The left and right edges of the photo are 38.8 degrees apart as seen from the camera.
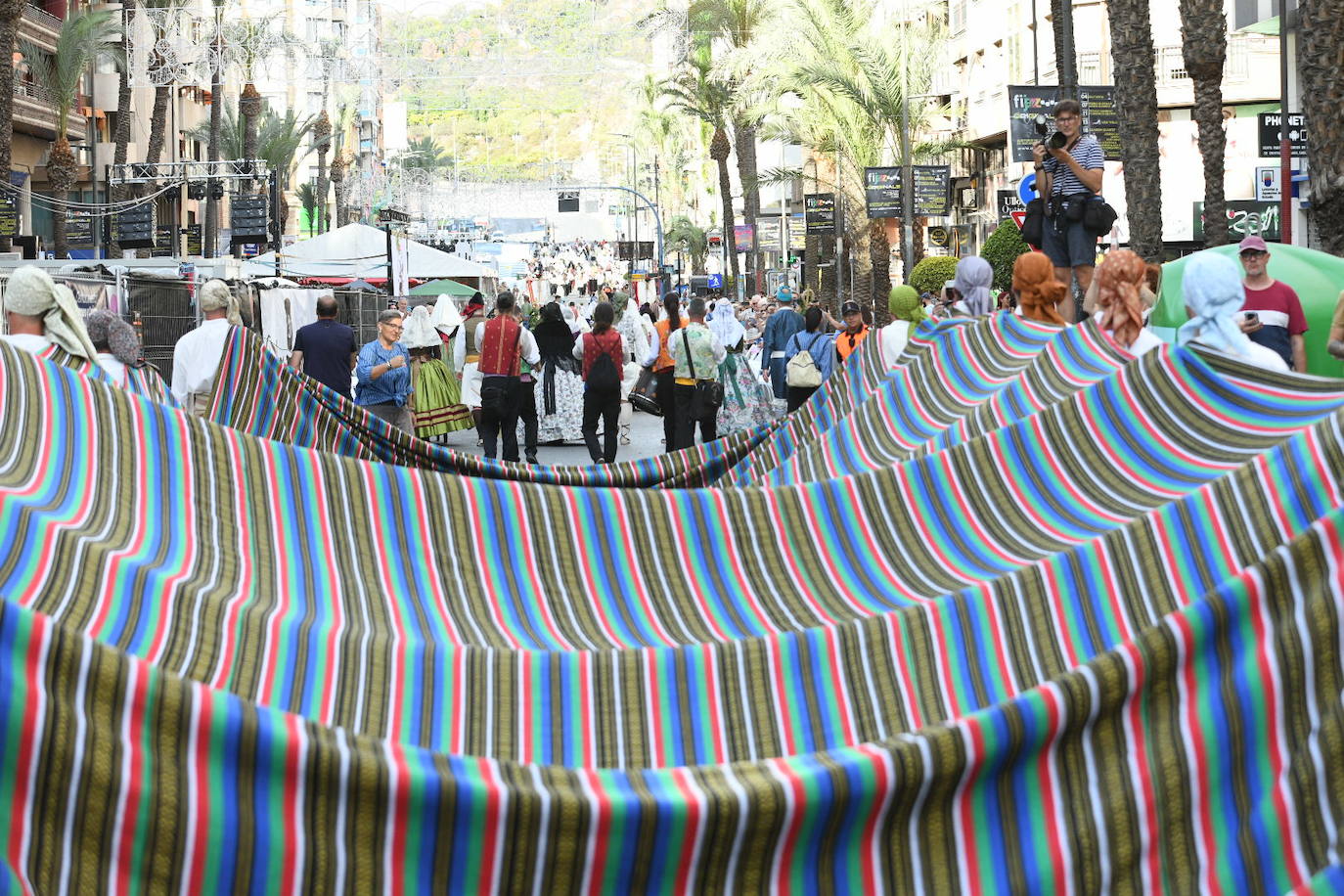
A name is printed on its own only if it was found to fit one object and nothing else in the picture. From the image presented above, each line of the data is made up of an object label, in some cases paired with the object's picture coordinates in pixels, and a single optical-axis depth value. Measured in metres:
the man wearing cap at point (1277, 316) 9.04
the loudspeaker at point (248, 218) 43.38
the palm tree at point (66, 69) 49.56
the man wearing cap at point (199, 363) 10.97
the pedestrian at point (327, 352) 14.40
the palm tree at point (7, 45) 32.25
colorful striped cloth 2.72
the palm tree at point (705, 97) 57.03
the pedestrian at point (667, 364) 17.02
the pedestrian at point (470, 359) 18.55
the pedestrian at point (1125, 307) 7.13
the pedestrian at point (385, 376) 14.84
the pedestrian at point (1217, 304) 6.73
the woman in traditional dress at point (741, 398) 16.67
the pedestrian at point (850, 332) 15.85
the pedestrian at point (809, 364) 16.05
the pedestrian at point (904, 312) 9.52
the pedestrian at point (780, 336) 18.55
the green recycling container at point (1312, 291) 9.55
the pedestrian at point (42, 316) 7.41
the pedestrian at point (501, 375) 16.80
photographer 10.22
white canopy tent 37.22
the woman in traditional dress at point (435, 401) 16.86
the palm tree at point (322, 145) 78.48
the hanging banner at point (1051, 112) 27.73
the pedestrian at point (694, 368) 16.28
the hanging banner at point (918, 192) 42.75
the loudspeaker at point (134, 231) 46.22
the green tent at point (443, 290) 35.28
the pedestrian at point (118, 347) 8.19
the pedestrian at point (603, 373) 16.88
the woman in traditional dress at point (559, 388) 19.05
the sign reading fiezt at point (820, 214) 51.69
